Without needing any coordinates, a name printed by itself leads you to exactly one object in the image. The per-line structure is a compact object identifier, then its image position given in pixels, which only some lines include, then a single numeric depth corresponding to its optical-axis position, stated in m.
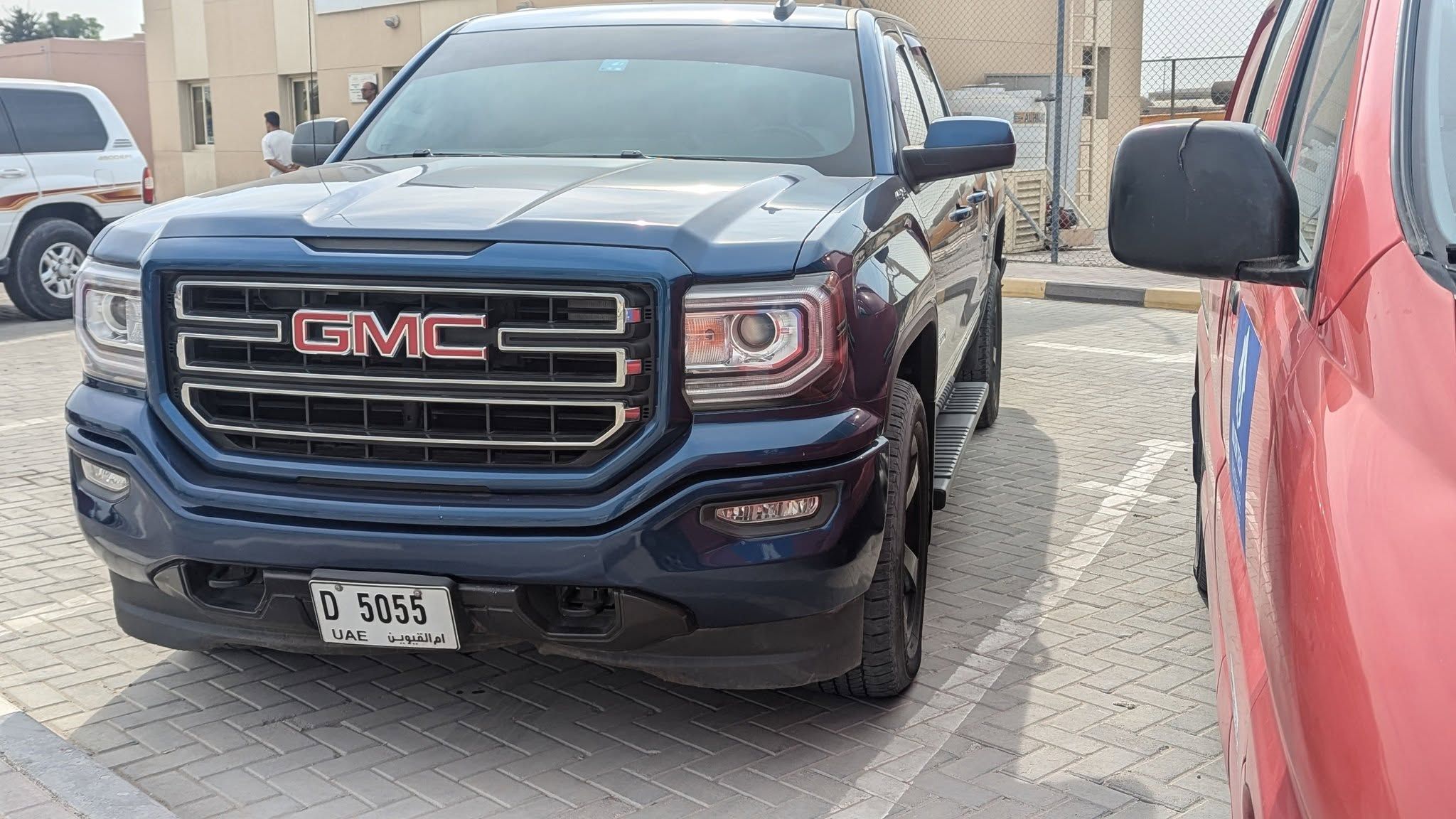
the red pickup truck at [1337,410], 1.35
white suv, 12.27
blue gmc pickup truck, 3.16
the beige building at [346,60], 18.17
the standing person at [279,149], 14.90
